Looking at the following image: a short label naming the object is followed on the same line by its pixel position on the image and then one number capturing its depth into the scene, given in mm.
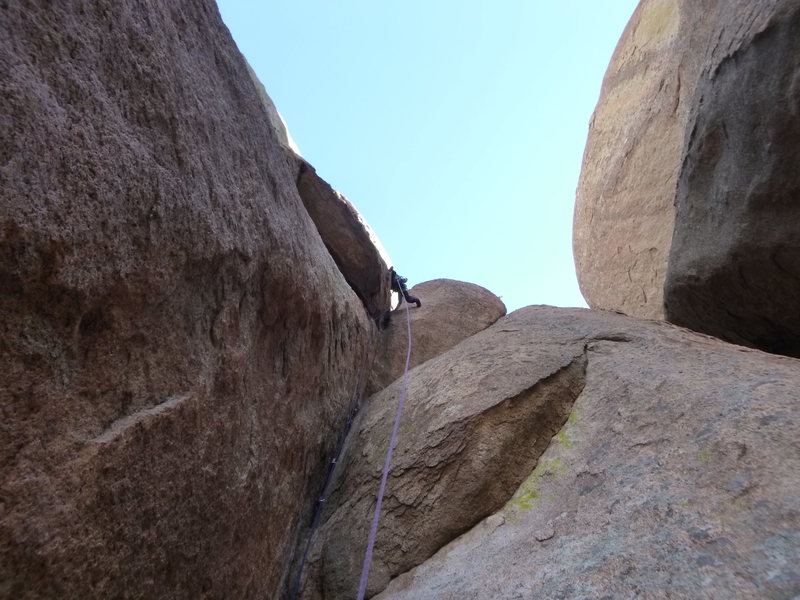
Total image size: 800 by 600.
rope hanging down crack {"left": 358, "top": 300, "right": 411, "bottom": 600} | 2176
